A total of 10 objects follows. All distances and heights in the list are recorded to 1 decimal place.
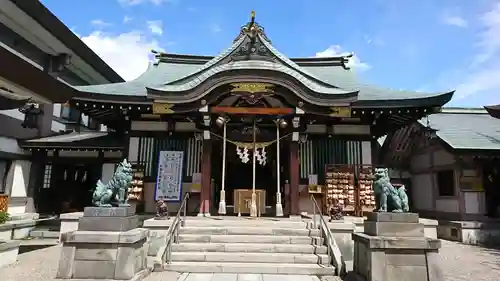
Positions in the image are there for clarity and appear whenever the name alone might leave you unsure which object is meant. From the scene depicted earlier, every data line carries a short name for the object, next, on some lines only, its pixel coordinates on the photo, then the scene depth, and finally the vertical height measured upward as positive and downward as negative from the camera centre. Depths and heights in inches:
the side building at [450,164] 533.4 +41.5
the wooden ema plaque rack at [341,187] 476.4 -2.8
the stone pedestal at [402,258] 252.1 -55.4
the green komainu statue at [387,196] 273.6 -8.6
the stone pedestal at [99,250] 253.4 -52.7
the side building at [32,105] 539.8 +148.3
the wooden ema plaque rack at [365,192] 474.0 -9.6
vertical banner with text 493.0 +8.8
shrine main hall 449.7 +87.1
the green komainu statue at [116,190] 271.9 -6.8
